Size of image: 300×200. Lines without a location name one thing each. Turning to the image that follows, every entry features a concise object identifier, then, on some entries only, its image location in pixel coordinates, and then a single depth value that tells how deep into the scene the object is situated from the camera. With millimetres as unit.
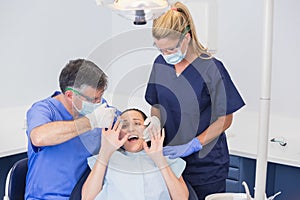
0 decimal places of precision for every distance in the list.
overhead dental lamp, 2541
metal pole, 2432
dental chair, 3112
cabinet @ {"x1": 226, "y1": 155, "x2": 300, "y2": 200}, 3853
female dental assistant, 3251
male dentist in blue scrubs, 3094
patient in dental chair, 3113
